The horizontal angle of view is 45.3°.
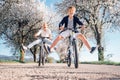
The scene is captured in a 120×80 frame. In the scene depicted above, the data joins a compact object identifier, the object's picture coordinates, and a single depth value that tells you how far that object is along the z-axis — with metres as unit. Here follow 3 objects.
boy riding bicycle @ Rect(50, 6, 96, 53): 5.64
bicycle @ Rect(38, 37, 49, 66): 7.03
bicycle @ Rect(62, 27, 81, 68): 5.57
